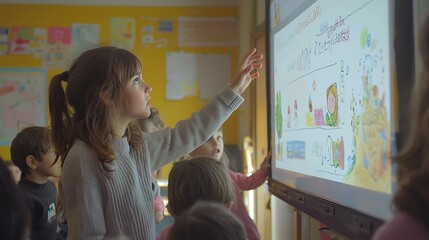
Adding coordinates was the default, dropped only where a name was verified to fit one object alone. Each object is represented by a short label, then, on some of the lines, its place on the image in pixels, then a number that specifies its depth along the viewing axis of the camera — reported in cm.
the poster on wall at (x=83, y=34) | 358
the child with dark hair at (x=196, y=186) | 116
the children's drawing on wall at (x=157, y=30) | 361
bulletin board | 358
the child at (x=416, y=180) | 62
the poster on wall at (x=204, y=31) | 361
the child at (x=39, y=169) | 194
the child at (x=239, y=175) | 177
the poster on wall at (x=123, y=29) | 359
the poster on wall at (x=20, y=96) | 357
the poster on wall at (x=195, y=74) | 360
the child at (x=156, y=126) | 204
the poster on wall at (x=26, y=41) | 358
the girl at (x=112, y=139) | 123
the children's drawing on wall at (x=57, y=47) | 358
